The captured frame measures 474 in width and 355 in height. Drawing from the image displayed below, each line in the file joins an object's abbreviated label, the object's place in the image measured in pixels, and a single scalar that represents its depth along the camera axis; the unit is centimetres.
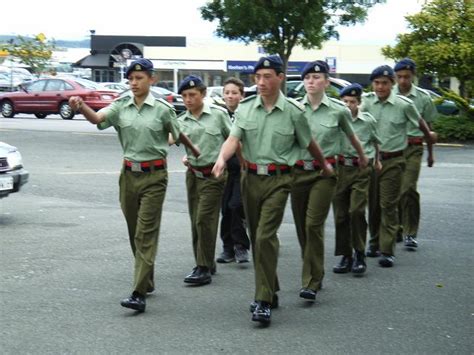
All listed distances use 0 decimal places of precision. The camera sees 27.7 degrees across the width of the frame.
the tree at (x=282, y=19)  2628
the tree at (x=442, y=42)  2531
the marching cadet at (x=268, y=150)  729
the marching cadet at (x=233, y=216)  984
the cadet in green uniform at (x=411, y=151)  1077
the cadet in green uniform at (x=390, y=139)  995
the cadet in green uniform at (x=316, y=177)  812
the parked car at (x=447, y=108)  3334
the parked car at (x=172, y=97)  3397
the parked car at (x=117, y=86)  4027
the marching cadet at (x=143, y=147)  770
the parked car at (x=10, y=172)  1197
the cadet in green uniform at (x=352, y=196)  936
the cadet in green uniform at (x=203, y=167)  882
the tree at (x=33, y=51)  7062
